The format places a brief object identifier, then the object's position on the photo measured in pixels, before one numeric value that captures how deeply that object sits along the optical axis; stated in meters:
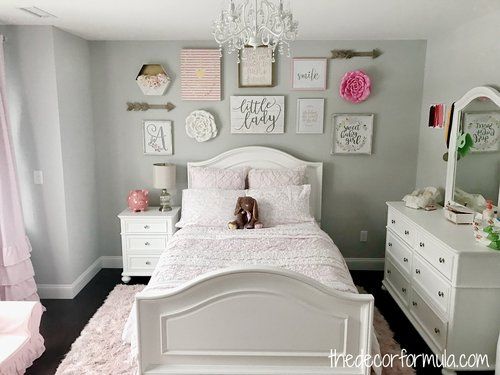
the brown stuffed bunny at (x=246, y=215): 3.20
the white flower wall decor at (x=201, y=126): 3.75
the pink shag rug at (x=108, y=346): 2.38
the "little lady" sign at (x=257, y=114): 3.75
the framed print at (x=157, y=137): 3.81
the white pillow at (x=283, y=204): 3.31
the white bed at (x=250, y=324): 1.95
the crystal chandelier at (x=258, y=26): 1.89
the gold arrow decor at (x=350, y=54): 3.65
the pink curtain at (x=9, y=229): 2.79
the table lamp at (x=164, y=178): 3.62
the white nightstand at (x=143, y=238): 3.58
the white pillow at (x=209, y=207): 3.34
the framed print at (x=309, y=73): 3.68
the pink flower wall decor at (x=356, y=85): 3.63
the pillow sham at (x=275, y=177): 3.55
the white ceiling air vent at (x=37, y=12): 2.59
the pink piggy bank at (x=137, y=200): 3.67
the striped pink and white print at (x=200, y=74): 3.69
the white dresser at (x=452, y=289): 2.26
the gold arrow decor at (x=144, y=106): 3.78
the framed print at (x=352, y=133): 3.75
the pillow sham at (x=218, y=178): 3.62
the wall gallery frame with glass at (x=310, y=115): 3.74
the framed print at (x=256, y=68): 3.68
